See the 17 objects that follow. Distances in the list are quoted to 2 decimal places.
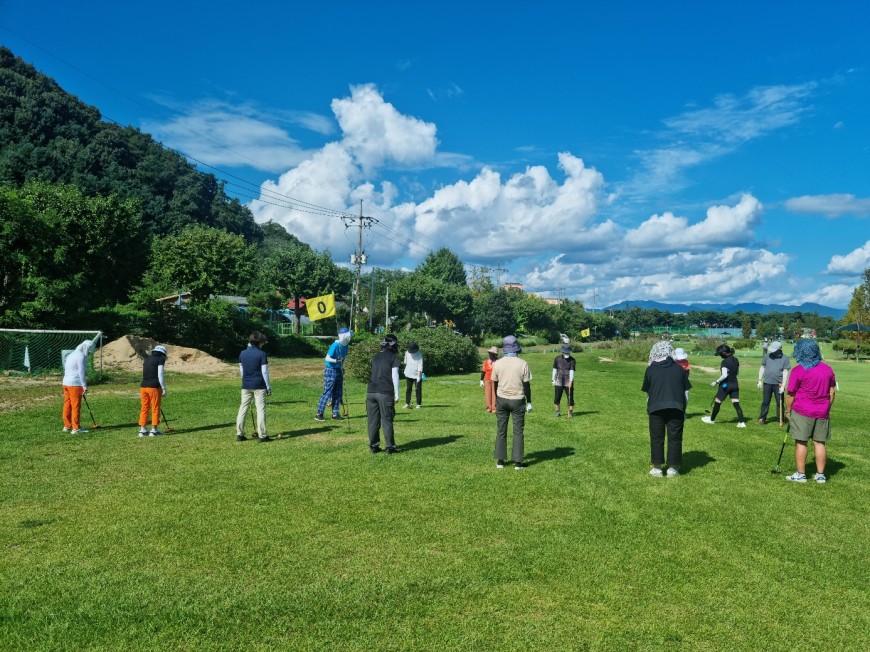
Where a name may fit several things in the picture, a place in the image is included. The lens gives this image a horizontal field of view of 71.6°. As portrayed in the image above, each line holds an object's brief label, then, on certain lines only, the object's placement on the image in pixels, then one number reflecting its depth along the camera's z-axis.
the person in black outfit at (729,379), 14.53
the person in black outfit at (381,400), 10.46
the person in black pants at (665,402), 8.97
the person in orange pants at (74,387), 12.55
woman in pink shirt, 8.79
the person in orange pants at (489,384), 15.86
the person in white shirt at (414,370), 17.48
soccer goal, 23.60
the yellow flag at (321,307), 46.70
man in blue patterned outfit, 13.88
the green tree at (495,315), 84.69
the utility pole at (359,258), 52.85
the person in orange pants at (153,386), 12.33
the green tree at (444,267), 104.19
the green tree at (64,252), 27.88
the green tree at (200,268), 46.03
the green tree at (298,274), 64.31
